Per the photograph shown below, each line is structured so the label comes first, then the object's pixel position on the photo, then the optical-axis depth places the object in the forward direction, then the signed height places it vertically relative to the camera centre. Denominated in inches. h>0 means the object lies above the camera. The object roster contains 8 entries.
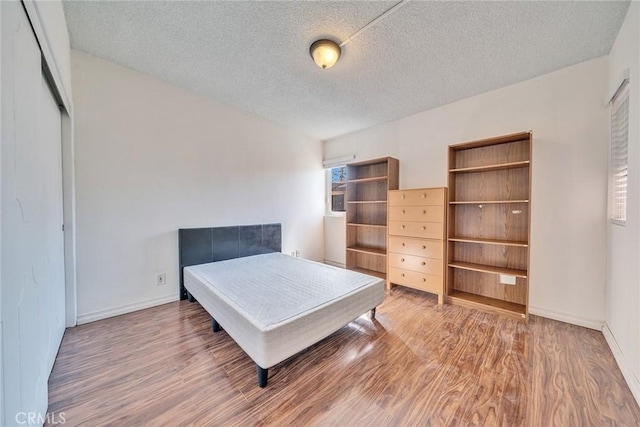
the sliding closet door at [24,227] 31.1 -2.9
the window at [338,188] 169.0 +16.7
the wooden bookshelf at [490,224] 93.6 -6.2
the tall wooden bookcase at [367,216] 142.1 -3.8
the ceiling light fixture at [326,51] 74.0 +52.6
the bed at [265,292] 56.4 -27.0
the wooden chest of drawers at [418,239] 104.9 -14.1
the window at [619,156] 68.9 +17.4
